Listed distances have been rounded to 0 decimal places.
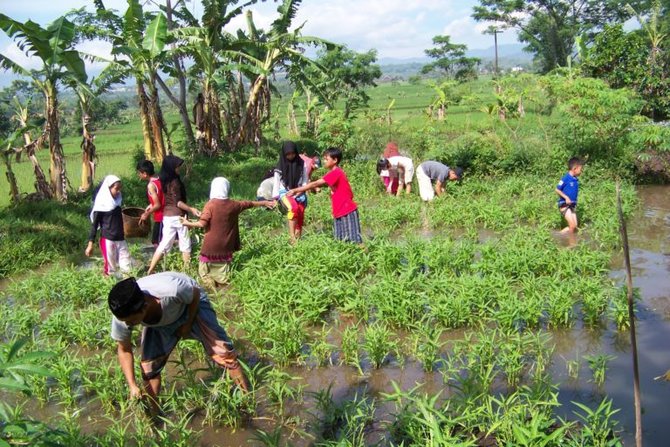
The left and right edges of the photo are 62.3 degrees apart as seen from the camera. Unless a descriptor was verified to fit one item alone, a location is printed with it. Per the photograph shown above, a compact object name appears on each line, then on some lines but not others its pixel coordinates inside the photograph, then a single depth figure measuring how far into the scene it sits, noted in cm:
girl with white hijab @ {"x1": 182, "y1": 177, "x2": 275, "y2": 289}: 593
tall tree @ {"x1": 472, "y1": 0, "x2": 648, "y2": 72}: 3369
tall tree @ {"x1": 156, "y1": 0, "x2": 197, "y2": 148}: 1389
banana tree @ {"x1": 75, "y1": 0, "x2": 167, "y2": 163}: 1114
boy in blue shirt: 773
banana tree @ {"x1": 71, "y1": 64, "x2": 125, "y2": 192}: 1073
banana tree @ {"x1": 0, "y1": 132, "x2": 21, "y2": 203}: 902
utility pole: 3634
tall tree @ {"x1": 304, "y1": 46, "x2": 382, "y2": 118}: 2198
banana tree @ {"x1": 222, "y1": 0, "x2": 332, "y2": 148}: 1451
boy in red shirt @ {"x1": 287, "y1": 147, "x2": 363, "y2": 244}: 658
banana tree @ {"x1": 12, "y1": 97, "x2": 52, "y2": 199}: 993
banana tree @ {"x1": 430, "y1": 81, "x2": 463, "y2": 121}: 1919
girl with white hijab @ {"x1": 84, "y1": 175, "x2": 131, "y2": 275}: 606
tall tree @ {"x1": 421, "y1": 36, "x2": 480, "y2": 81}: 3609
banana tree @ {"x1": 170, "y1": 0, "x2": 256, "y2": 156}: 1326
